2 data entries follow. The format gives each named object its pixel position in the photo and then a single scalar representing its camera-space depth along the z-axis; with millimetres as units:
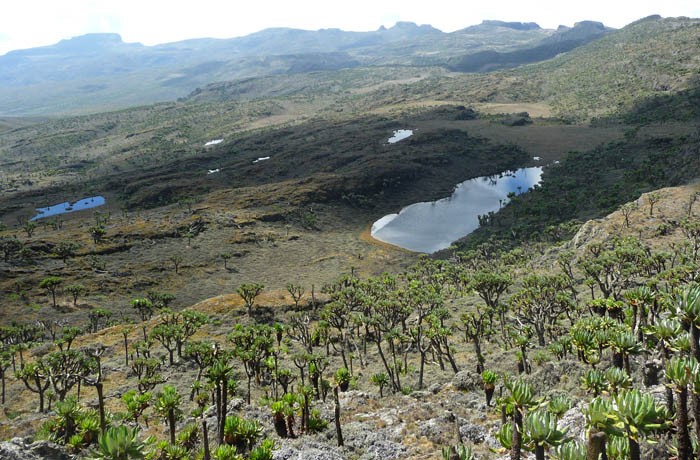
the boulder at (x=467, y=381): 27859
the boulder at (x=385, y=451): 19500
